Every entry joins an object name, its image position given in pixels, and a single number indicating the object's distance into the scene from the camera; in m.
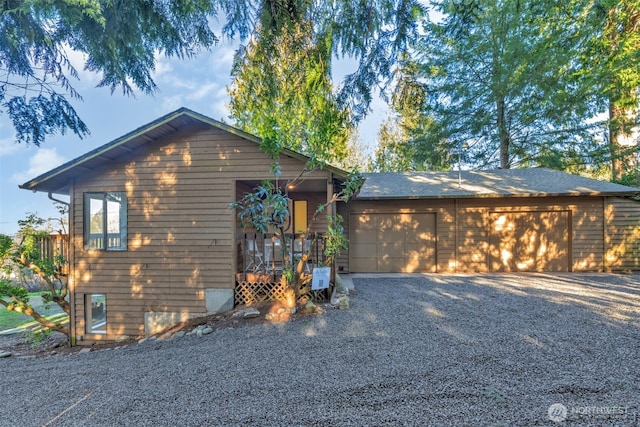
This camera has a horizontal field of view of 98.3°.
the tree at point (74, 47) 3.12
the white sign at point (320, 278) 5.19
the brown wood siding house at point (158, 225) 6.10
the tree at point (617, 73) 9.41
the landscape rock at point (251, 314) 5.08
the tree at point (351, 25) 3.60
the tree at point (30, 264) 5.91
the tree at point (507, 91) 11.14
